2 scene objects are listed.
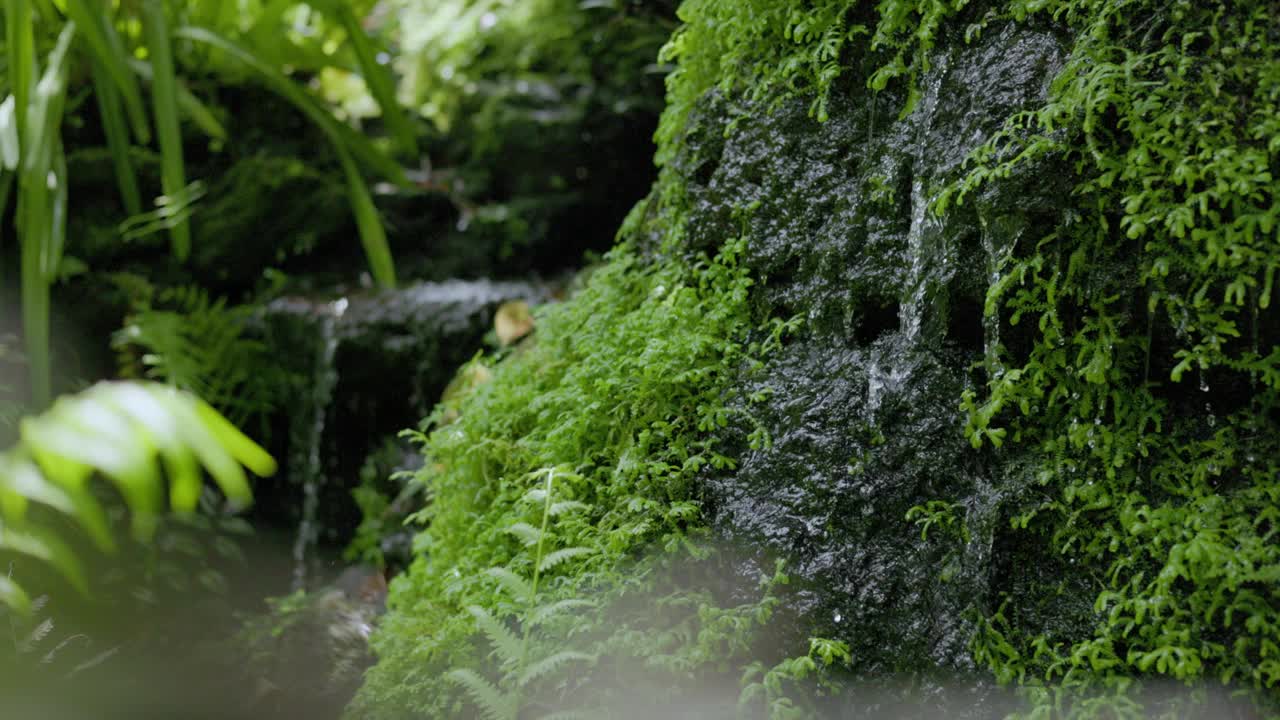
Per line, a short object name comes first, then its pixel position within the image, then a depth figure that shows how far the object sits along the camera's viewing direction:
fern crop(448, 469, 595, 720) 1.93
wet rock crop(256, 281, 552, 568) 4.40
